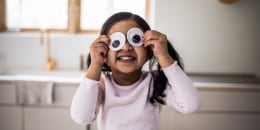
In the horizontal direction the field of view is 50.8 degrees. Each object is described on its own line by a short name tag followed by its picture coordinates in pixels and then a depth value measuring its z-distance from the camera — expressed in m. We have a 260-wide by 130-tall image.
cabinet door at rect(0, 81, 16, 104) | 1.69
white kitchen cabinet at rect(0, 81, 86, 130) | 1.69
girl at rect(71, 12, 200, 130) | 0.69
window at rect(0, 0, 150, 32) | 2.22
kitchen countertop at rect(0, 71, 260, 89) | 1.69
